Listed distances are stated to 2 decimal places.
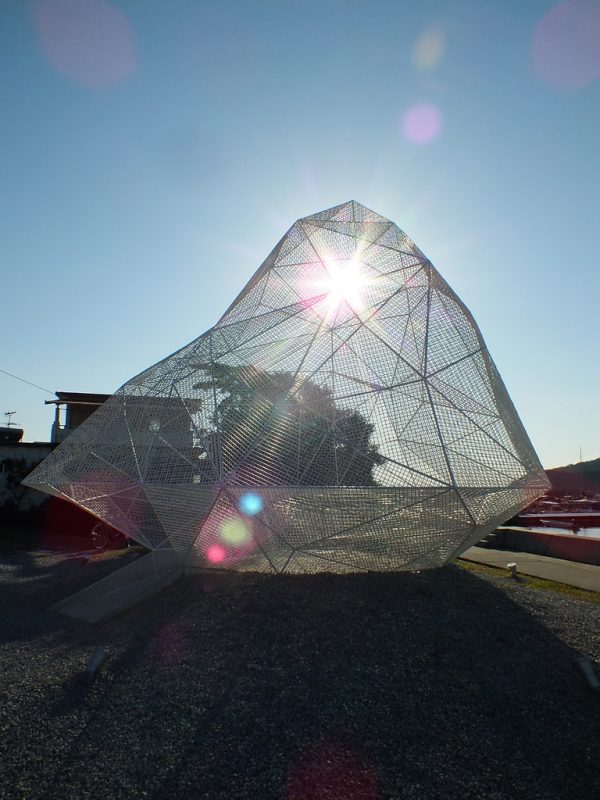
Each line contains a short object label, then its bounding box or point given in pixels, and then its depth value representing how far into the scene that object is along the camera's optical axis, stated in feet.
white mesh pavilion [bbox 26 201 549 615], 34.65
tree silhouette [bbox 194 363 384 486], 34.60
